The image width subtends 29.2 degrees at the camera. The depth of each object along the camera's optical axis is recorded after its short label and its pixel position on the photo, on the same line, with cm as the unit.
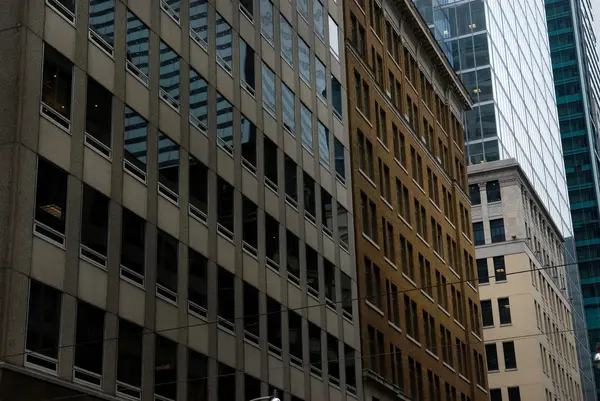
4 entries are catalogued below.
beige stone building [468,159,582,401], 10856
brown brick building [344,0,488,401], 6241
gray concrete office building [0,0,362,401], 3269
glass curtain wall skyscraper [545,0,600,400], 16888
